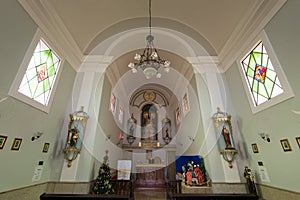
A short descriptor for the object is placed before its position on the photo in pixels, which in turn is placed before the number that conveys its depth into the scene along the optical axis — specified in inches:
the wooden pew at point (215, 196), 112.0
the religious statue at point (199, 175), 167.9
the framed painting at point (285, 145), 107.6
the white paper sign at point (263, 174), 130.6
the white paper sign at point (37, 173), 130.9
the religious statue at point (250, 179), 135.2
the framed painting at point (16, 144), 110.5
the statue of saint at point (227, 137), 157.4
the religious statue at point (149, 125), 380.4
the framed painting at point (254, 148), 141.7
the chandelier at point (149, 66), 148.3
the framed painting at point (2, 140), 99.9
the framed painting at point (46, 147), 142.8
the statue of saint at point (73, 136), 157.6
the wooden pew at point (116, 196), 112.0
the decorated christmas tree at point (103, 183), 157.8
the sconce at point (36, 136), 128.6
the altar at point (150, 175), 286.9
